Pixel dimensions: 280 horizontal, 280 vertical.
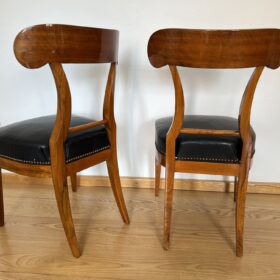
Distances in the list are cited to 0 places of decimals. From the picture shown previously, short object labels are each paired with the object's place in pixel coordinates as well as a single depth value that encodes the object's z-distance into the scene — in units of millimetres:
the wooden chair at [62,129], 881
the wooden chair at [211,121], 898
